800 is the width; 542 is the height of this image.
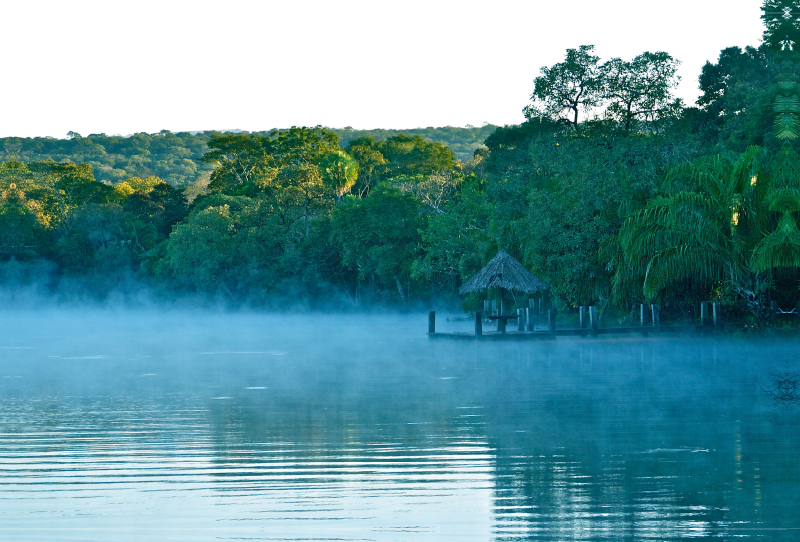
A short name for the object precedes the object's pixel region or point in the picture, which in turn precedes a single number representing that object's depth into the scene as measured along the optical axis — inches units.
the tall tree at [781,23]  1676.9
